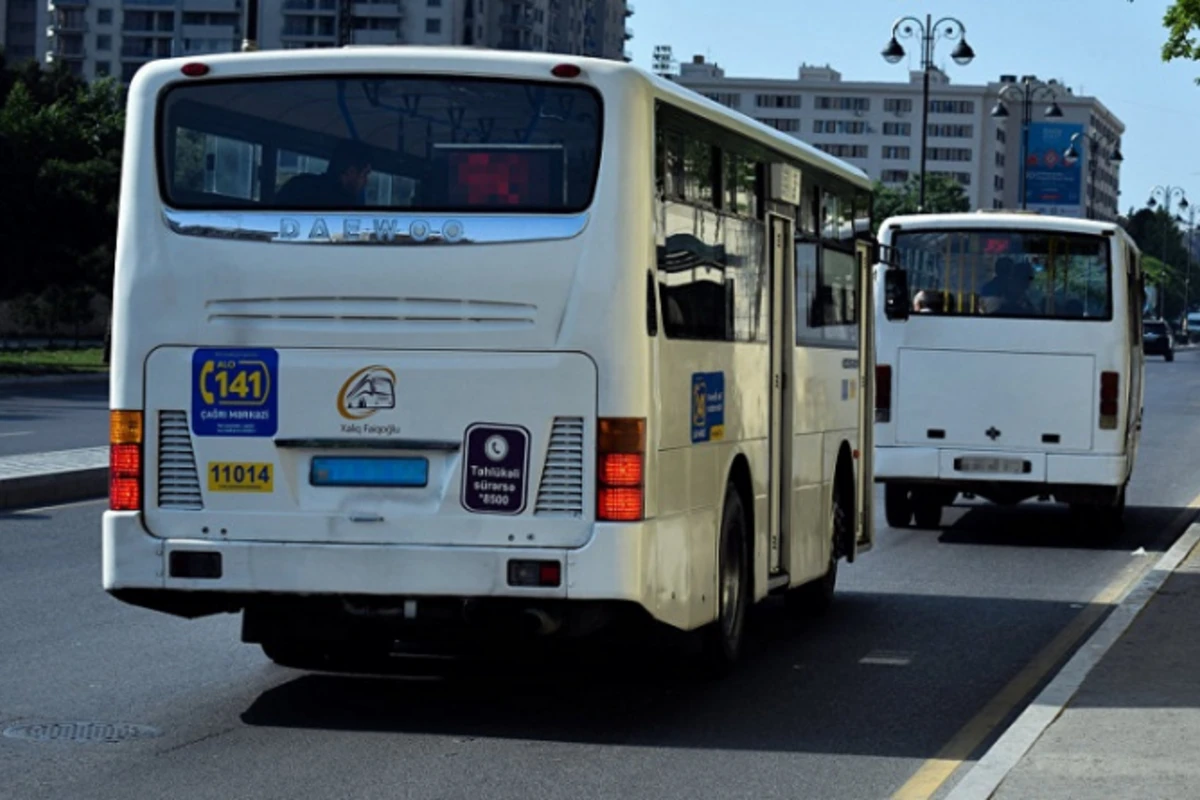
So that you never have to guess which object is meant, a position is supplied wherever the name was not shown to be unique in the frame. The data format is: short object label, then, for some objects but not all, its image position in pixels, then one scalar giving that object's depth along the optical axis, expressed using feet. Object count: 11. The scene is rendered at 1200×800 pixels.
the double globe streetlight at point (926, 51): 180.86
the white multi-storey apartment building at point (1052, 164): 346.13
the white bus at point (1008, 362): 65.21
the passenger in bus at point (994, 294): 66.44
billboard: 347.56
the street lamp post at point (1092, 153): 296.92
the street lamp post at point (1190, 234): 545.03
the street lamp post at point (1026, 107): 226.17
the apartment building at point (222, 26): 530.27
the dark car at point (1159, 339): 334.03
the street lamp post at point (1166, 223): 463.42
